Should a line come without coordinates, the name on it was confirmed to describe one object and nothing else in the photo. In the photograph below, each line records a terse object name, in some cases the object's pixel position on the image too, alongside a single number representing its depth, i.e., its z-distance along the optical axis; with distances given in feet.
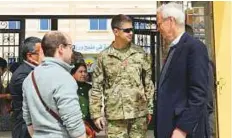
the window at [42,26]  52.04
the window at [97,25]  64.24
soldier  11.47
